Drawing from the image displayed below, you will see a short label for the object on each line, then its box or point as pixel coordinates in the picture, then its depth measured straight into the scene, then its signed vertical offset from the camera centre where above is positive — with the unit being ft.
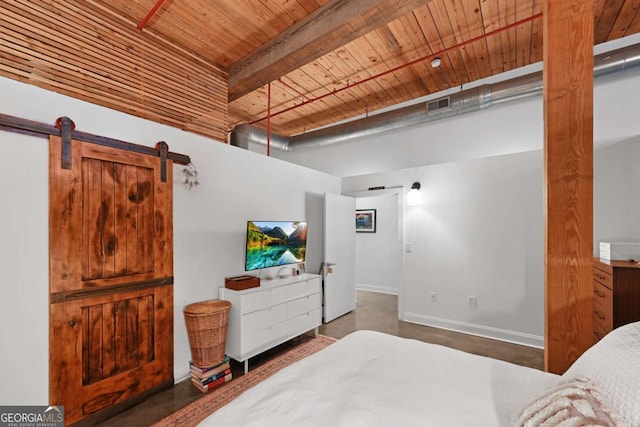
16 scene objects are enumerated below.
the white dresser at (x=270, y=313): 8.57 -3.39
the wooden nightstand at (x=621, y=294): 7.00 -2.06
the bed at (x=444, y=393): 2.78 -2.41
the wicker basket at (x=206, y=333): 7.87 -3.38
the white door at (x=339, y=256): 13.14 -2.06
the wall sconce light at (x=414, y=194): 13.28 +0.99
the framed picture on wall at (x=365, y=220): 20.02 -0.42
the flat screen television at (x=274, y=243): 9.82 -1.08
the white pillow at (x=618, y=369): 2.60 -1.70
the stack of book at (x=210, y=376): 7.73 -4.60
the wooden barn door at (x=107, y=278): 6.07 -1.52
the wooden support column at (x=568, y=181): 4.82 +0.59
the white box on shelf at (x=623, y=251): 7.64 -1.04
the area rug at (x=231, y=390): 6.50 -4.83
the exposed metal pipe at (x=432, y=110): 9.37 +4.79
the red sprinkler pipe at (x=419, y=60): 8.41 +5.75
